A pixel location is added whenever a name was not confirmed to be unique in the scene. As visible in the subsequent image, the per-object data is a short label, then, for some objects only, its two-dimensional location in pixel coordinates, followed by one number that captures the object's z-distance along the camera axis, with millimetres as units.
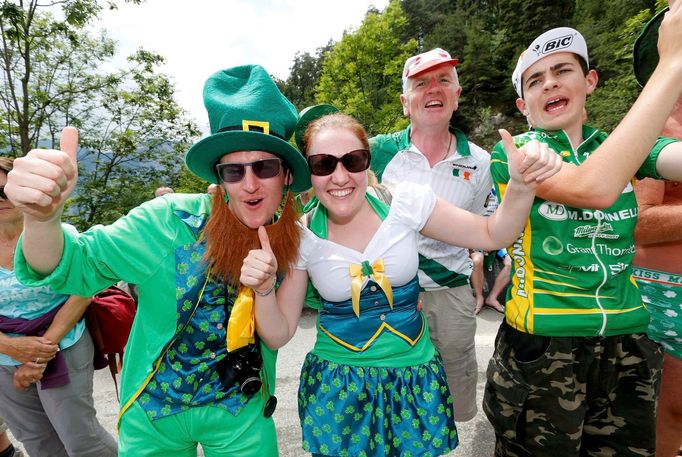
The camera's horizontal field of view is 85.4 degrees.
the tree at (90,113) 7875
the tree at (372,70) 16531
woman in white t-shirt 1479
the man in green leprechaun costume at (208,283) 1458
